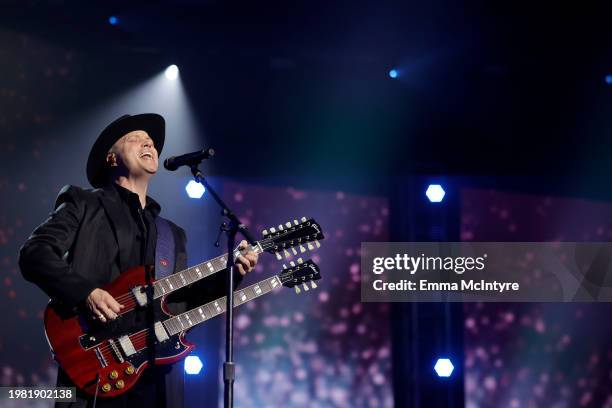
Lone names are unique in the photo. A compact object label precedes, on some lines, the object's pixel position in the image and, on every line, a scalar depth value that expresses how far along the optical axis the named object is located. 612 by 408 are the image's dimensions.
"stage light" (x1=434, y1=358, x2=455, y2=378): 9.80
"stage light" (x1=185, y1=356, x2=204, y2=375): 9.49
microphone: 5.98
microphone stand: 5.52
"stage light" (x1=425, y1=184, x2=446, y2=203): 10.17
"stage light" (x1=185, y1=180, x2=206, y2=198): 9.97
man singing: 5.98
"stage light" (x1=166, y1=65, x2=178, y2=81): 10.32
